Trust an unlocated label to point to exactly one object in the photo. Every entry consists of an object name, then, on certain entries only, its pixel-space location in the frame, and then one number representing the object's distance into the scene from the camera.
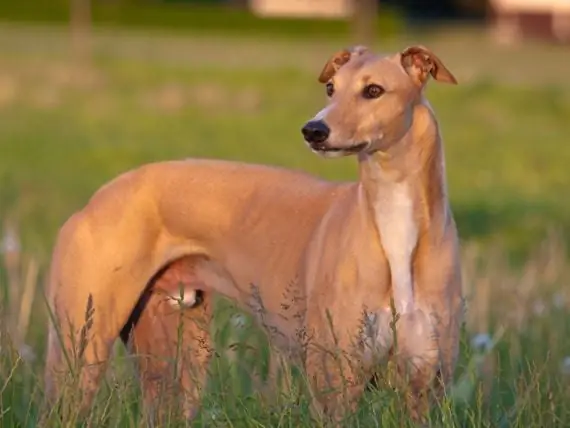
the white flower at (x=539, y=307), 13.77
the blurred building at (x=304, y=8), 103.19
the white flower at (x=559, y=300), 14.36
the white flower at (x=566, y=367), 11.29
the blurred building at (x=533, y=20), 101.50
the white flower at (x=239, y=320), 10.44
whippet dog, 10.70
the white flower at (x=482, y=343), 12.10
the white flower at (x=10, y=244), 15.50
